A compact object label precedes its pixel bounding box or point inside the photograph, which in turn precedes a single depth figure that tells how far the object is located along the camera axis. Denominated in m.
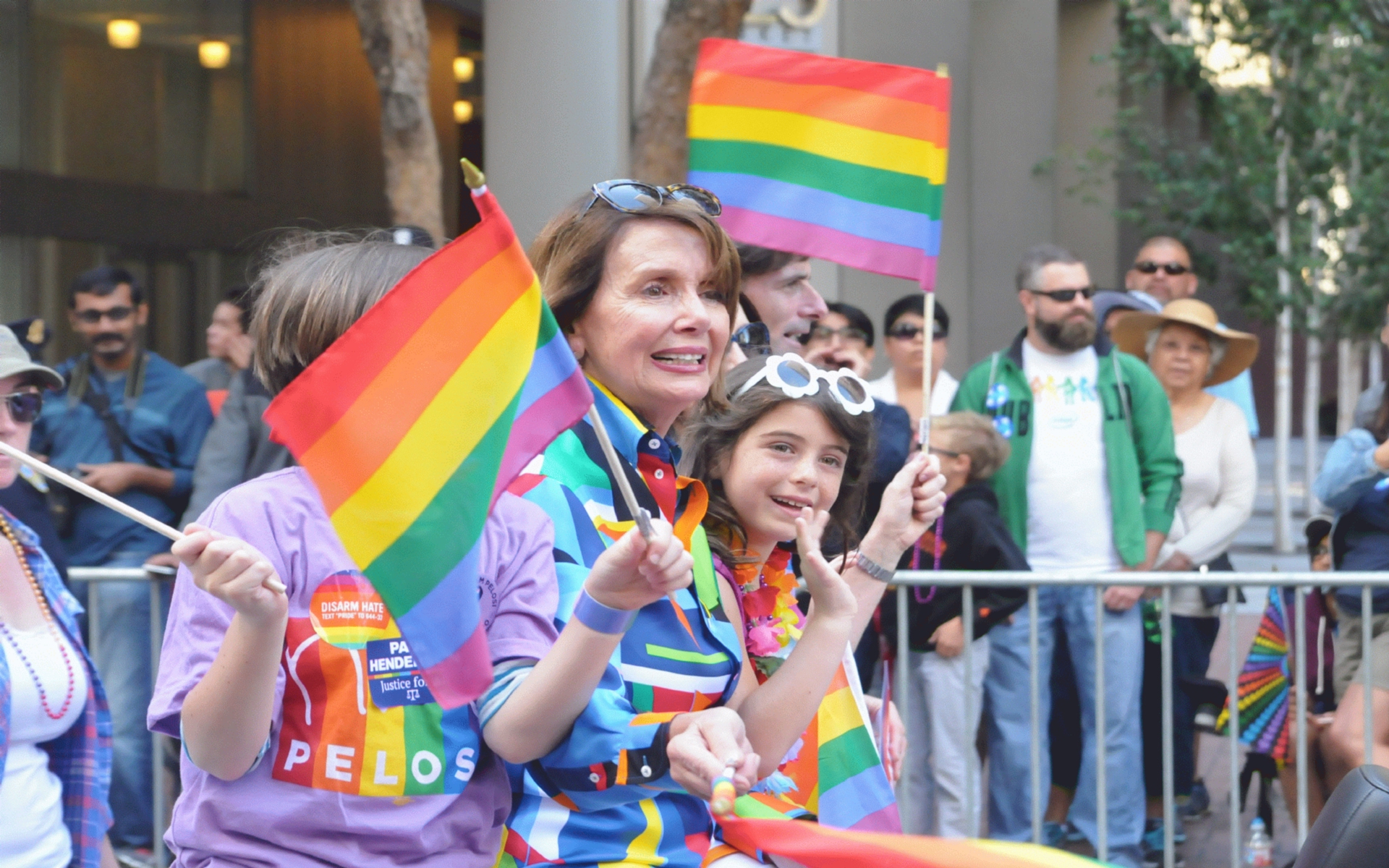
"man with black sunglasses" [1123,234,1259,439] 8.20
